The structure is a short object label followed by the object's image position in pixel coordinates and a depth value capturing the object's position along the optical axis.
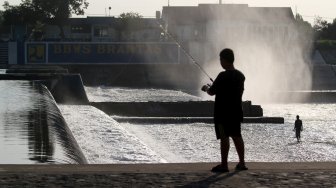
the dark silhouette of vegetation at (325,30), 128.88
